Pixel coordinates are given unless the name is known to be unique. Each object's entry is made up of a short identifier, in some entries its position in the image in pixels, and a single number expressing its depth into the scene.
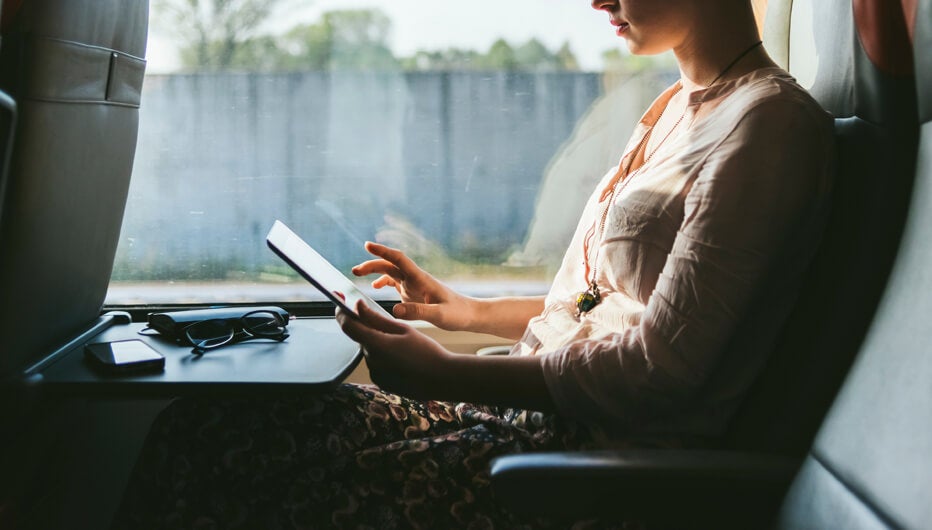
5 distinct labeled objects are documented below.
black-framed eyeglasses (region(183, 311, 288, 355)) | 1.27
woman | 0.94
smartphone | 1.10
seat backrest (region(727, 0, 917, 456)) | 0.90
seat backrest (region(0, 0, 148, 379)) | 1.08
